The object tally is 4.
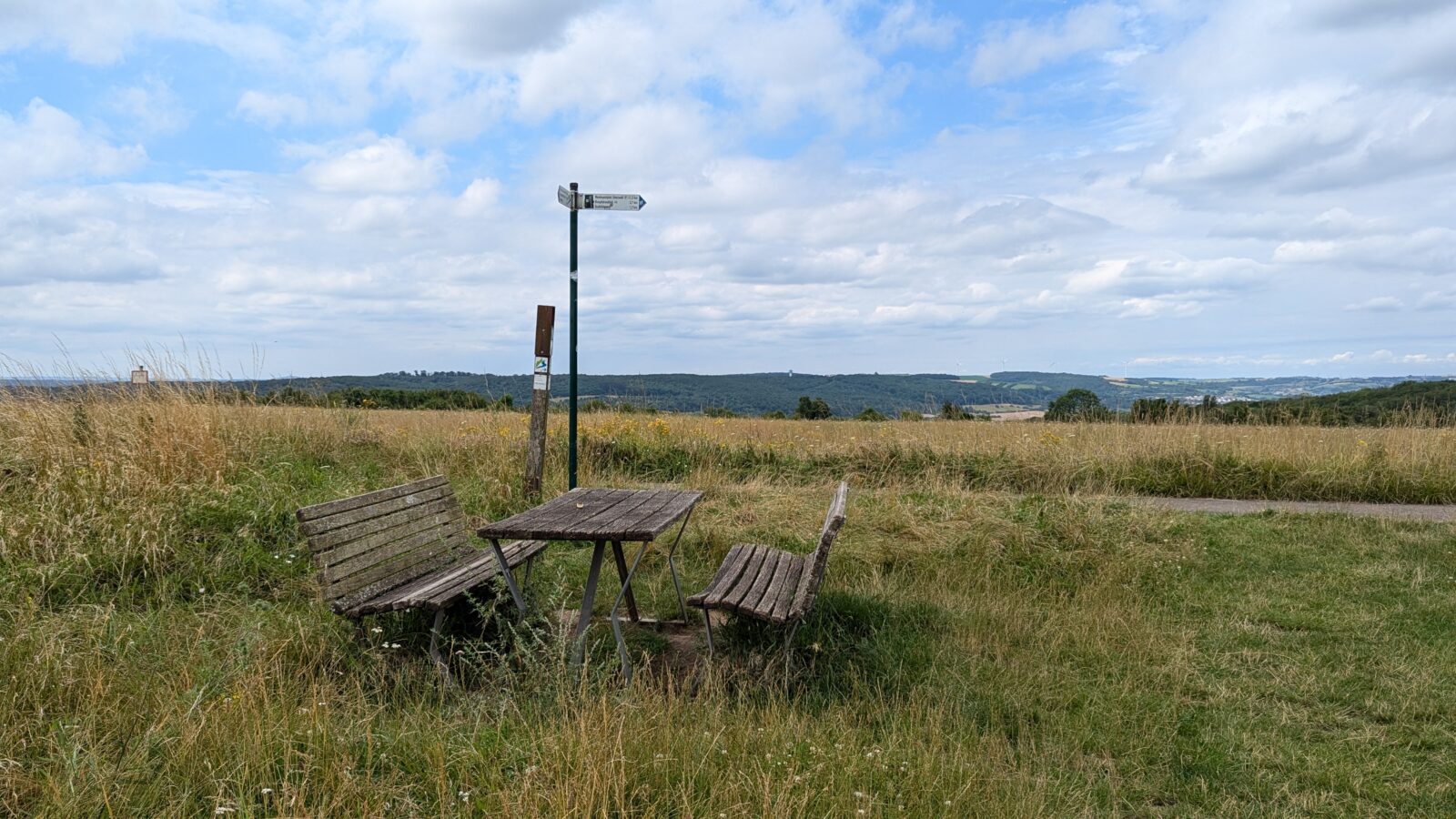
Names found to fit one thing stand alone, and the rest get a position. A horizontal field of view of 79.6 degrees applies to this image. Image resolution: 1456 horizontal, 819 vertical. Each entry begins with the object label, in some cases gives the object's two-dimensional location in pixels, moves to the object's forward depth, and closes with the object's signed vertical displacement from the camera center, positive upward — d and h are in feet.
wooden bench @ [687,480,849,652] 12.74 -3.19
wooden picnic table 12.89 -2.15
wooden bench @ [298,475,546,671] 13.35 -2.96
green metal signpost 24.86 +5.45
